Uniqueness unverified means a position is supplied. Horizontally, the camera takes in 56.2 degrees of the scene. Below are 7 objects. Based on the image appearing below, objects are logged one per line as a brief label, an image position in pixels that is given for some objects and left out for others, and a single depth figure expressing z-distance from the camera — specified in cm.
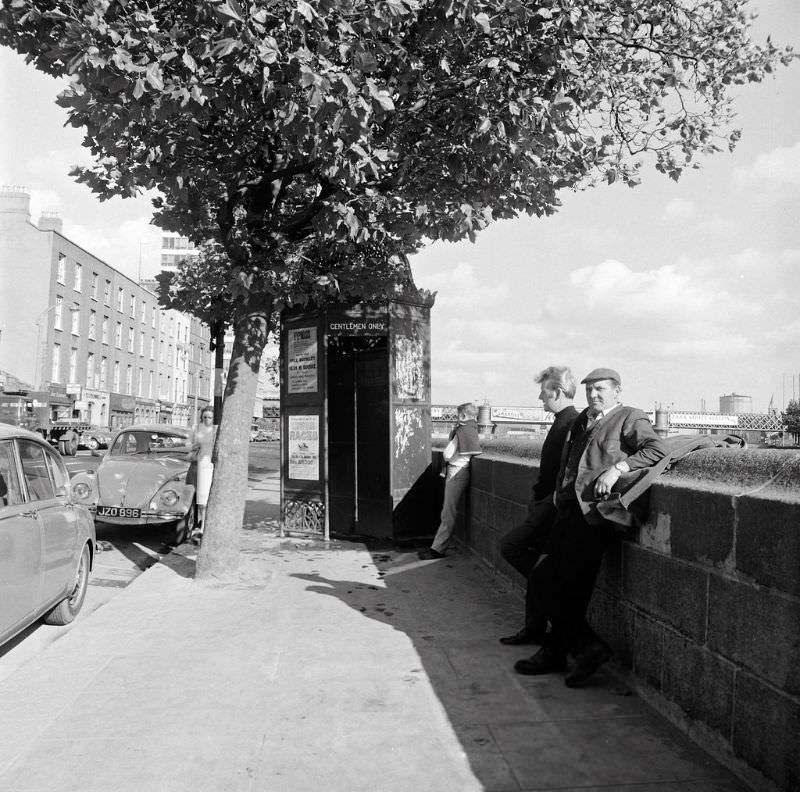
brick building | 4306
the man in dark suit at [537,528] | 512
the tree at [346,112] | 521
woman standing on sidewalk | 1012
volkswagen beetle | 1004
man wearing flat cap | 423
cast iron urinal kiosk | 983
